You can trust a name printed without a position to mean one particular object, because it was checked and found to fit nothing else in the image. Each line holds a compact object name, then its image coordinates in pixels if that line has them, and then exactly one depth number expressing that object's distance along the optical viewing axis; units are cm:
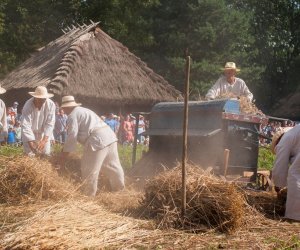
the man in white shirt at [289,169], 634
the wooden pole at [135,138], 1010
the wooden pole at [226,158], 761
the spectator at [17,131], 1486
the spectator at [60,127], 1553
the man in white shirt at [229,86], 953
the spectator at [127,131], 1814
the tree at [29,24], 2961
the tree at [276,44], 3972
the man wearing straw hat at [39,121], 818
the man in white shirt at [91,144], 742
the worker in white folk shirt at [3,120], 884
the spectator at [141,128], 1773
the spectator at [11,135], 1445
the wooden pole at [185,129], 545
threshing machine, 805
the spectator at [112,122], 1811
